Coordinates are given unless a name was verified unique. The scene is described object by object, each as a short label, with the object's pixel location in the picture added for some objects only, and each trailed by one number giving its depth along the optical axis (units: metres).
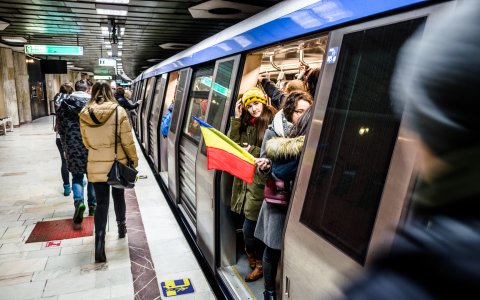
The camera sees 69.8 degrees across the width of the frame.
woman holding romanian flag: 2.78
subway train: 1.26
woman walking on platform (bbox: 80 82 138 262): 3.44
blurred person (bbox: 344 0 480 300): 0.52
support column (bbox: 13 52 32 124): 15.80
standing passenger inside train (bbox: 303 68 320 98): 2.62
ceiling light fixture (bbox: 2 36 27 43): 10.79
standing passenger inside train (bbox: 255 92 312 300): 2.13
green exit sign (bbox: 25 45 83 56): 9.70
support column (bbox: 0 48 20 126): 14.16
